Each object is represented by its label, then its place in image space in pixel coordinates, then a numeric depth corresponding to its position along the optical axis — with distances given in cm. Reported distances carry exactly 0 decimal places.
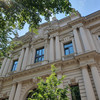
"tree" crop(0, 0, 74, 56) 803
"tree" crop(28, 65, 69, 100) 606
